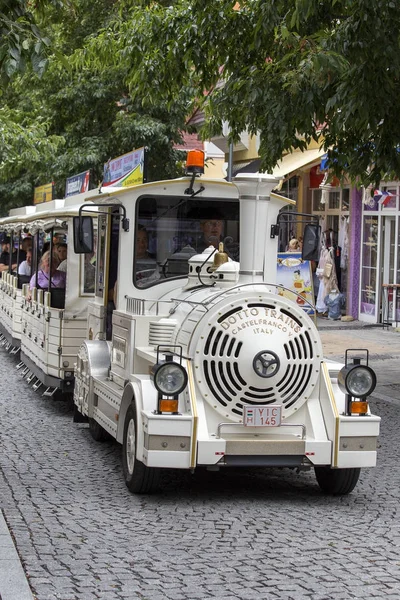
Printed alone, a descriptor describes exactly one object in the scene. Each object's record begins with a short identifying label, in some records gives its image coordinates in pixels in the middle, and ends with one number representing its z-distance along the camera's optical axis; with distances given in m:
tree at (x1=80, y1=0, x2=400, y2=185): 10.83
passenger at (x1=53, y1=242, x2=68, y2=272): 13.24
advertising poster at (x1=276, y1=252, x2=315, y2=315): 16.62
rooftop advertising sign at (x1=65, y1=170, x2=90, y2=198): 18.69
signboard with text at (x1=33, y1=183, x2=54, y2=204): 25.58
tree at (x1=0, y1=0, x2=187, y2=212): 23.41
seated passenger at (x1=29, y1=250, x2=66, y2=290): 13.12
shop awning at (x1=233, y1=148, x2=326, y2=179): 23.91
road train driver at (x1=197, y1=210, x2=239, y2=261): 9.52
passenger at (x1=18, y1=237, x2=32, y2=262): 18.41
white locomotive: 7.59
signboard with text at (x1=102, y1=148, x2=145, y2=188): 12.92
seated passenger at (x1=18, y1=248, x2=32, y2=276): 17.89
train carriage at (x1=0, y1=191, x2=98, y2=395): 12.25
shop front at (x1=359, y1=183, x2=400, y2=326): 22.27
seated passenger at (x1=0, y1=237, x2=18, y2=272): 21.10
